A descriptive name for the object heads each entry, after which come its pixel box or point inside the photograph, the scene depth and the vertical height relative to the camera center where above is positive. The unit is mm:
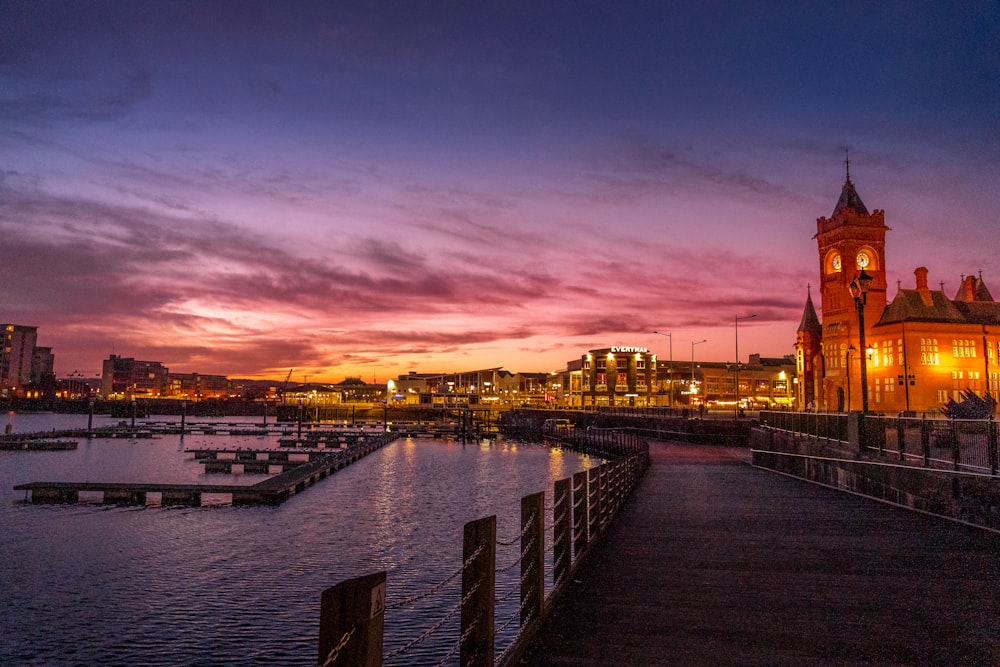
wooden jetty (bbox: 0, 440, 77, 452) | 71562 -6050
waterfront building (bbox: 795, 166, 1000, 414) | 66500 +7029
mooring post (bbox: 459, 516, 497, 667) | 6043 -1846
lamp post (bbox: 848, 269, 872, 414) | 25055 +4038
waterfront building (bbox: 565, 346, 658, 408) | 160562 +4675
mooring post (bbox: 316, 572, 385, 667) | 3482 -1223
